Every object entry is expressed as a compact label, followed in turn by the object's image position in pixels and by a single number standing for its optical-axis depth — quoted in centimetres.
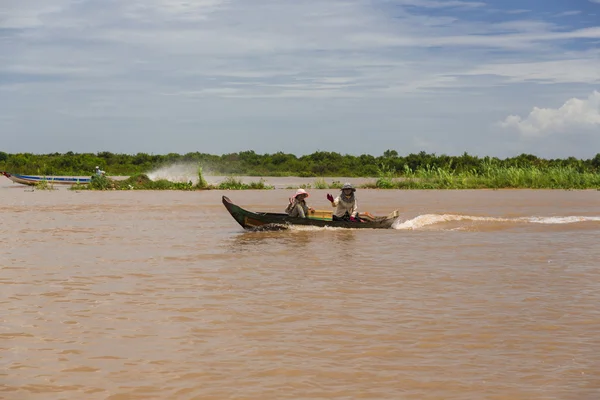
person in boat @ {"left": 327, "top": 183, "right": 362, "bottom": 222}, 1661
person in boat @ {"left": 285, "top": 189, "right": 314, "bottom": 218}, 1638
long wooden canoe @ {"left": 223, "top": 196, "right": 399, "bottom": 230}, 1638
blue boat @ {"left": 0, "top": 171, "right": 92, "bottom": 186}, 3881
